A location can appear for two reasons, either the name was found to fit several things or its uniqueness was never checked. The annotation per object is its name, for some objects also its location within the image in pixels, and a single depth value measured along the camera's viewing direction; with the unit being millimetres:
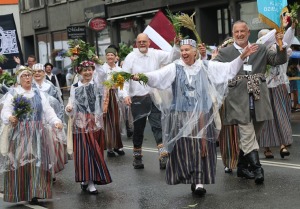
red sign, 33456
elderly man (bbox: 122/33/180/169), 11062
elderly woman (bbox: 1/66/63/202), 8656
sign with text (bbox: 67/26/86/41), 32791
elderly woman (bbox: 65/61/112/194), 9180
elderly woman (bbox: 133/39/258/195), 8359
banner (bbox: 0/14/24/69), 16250
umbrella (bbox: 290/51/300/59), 18203
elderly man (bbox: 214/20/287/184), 8914
